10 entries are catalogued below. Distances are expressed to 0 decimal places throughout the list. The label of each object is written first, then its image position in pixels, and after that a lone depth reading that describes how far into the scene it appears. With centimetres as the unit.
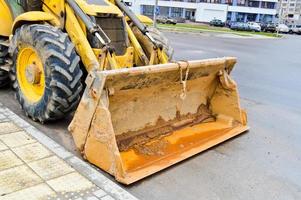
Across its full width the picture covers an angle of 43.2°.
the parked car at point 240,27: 4562
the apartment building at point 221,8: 6569
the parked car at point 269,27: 4775
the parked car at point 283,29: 4981
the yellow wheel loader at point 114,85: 389
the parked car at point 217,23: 5462
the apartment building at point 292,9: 9006
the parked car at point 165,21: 4669
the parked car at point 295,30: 5019
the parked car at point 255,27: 4509
